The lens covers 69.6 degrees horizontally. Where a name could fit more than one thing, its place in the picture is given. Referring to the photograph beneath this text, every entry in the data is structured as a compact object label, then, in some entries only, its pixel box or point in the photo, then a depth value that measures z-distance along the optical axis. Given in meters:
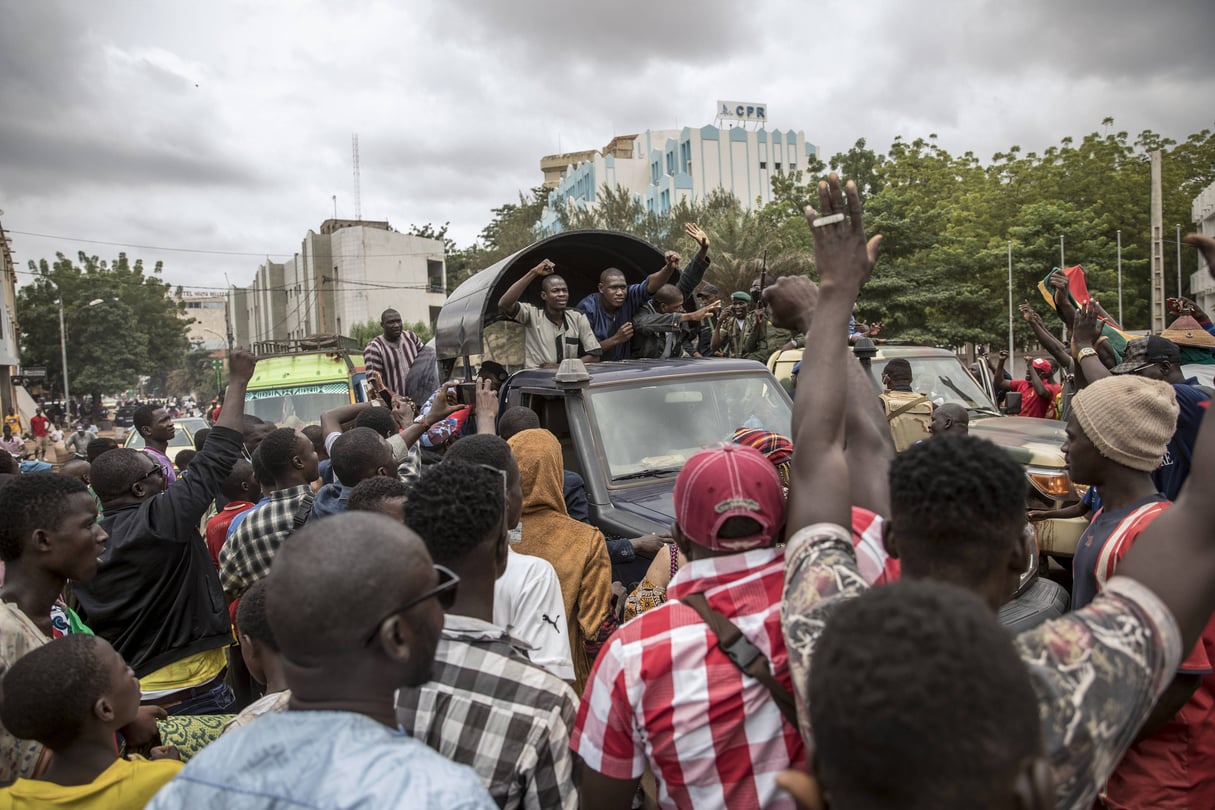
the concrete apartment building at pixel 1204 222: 35.59
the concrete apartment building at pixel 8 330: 36.44
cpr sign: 67.56
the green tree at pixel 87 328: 51.94
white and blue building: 56.16
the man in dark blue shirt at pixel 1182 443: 3.56
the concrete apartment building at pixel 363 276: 51.59
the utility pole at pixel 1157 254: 19.98
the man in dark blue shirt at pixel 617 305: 7.33
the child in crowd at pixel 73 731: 2.15
